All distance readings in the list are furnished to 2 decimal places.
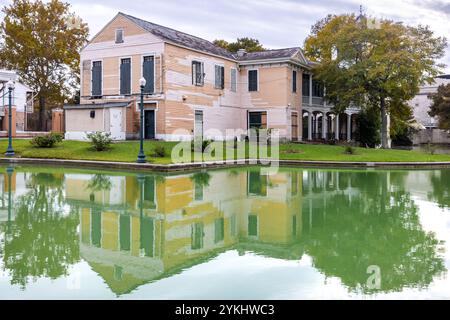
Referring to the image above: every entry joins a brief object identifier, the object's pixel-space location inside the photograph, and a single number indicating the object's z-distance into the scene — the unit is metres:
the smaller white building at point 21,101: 39.72
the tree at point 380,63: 30.59
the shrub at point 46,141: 25.69
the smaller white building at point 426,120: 67.44
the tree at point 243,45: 48.88
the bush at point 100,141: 24.52
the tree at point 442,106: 53.09
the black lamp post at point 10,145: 24.24
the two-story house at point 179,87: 28.72
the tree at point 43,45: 42.88
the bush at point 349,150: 28.06
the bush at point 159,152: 23.52
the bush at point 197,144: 25.70
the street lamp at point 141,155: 20.91
